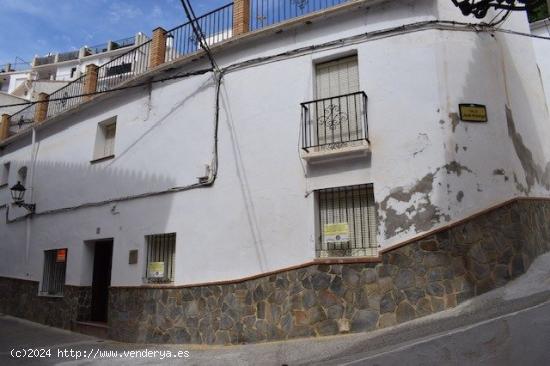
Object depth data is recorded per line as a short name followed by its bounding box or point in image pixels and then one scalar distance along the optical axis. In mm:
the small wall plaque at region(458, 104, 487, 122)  6809
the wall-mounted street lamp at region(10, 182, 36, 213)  12430
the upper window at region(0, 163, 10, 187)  14836
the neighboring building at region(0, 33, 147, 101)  40188
